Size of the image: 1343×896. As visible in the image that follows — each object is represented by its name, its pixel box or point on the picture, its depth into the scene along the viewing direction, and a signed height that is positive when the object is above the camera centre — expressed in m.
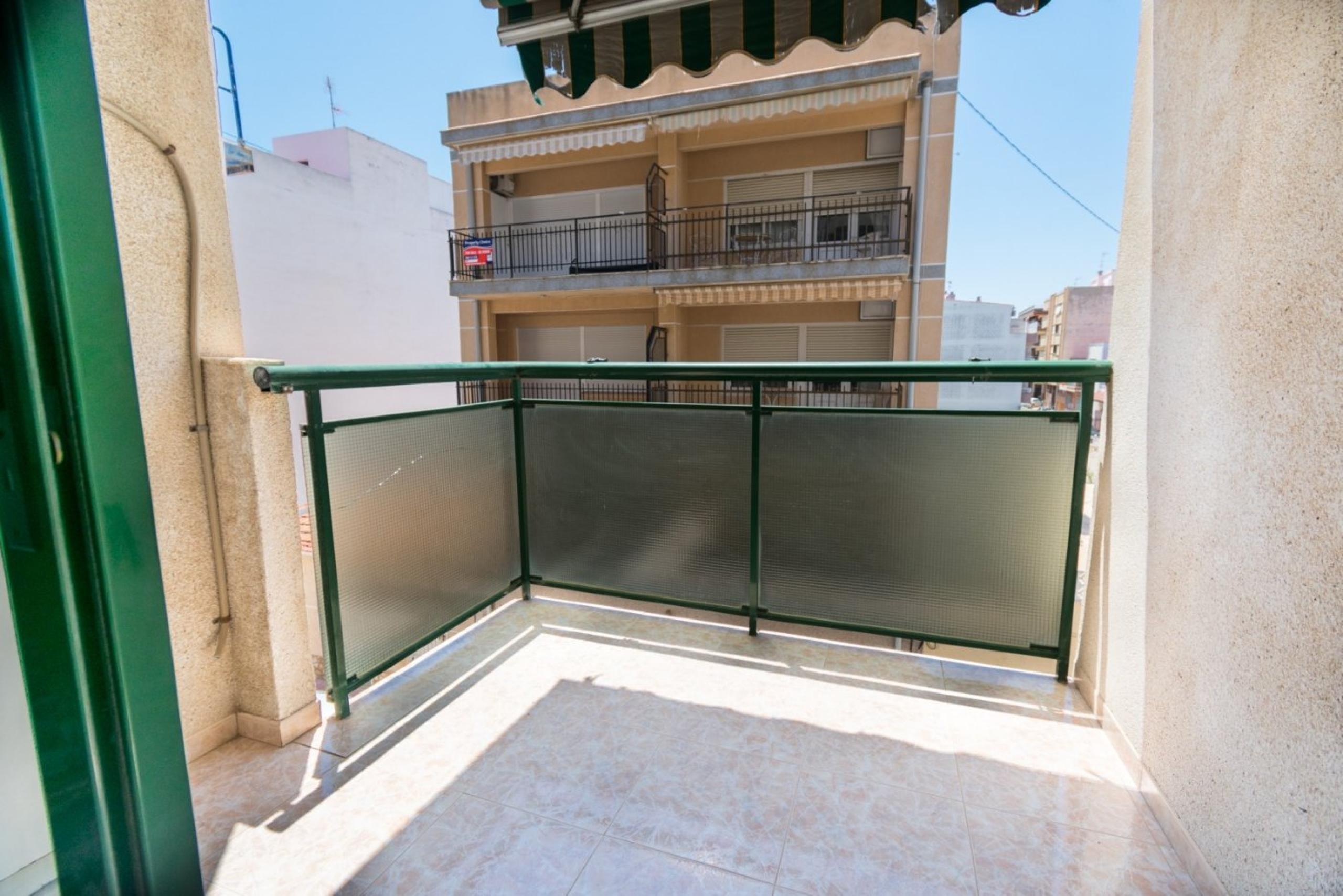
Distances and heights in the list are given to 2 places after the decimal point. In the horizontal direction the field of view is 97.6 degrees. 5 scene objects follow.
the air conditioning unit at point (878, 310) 11.56 +1.03
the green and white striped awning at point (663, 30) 2.69 +1.58
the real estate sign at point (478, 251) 13.04 +2.54
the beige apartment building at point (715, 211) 10.34 +3.14
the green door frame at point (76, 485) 0.84 -0.18
